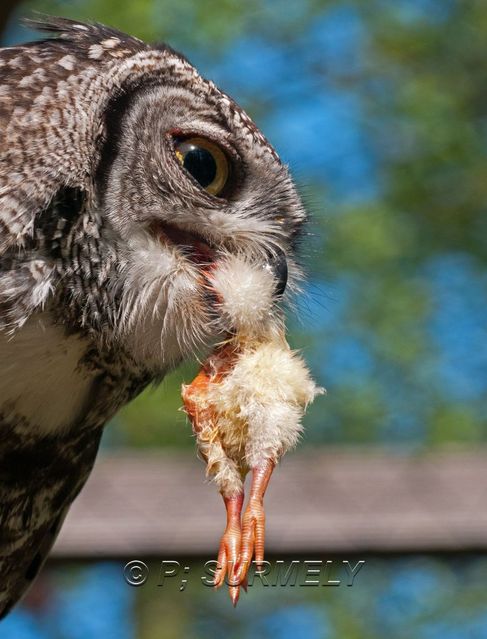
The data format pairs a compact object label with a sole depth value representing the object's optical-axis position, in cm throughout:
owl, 480
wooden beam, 718
